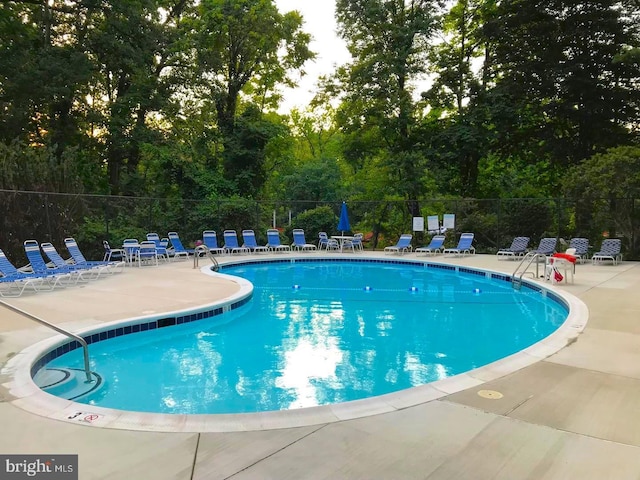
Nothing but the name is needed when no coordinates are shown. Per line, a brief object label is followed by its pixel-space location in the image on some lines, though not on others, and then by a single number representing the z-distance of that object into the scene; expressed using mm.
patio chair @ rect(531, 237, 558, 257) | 13711
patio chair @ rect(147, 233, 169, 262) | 13805
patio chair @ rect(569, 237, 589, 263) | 13227
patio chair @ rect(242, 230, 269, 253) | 16541
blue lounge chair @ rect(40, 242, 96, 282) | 9656
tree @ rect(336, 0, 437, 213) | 18969
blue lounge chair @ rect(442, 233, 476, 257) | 15468
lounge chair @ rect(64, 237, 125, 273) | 10375
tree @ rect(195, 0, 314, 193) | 20422
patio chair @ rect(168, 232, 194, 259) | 15008
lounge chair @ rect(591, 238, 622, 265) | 13078
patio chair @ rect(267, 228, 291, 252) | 16781
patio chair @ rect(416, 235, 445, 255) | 15495
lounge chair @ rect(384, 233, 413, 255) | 15906
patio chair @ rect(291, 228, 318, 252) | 17234
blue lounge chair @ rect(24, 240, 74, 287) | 8992
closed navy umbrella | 17031
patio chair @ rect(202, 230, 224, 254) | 15930
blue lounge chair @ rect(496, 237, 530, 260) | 14625
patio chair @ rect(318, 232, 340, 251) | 17375
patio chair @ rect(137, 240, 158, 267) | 12870
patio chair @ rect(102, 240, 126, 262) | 13023
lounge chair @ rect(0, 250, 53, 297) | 8266
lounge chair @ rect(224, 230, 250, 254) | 16344
